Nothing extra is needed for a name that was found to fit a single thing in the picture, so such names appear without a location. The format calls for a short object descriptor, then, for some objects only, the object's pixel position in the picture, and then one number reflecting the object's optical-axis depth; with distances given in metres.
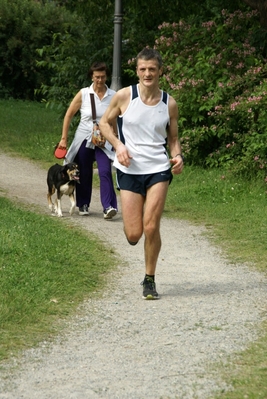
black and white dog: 11.30
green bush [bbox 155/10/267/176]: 13.95
